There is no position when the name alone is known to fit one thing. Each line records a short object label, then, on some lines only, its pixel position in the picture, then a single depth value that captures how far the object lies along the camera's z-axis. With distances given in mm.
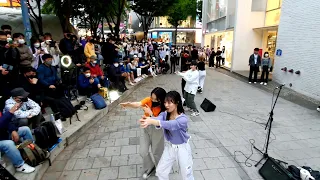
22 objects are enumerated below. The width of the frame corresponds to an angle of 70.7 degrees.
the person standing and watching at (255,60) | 11320
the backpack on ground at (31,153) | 3801
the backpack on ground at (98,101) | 7082
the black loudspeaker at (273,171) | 3467
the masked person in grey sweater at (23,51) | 5574
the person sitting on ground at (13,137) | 3607
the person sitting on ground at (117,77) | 9156
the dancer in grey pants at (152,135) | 3426
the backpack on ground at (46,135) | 4230
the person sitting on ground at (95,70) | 7777
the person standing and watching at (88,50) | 8449
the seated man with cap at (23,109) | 4020
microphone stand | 4307
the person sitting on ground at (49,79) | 5672
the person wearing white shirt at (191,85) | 6656
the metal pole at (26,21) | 6461
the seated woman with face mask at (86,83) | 7102
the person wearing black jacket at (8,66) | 4961
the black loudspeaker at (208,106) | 7469
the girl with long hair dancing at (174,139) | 2850
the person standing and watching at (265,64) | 11070
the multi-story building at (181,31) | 46625
